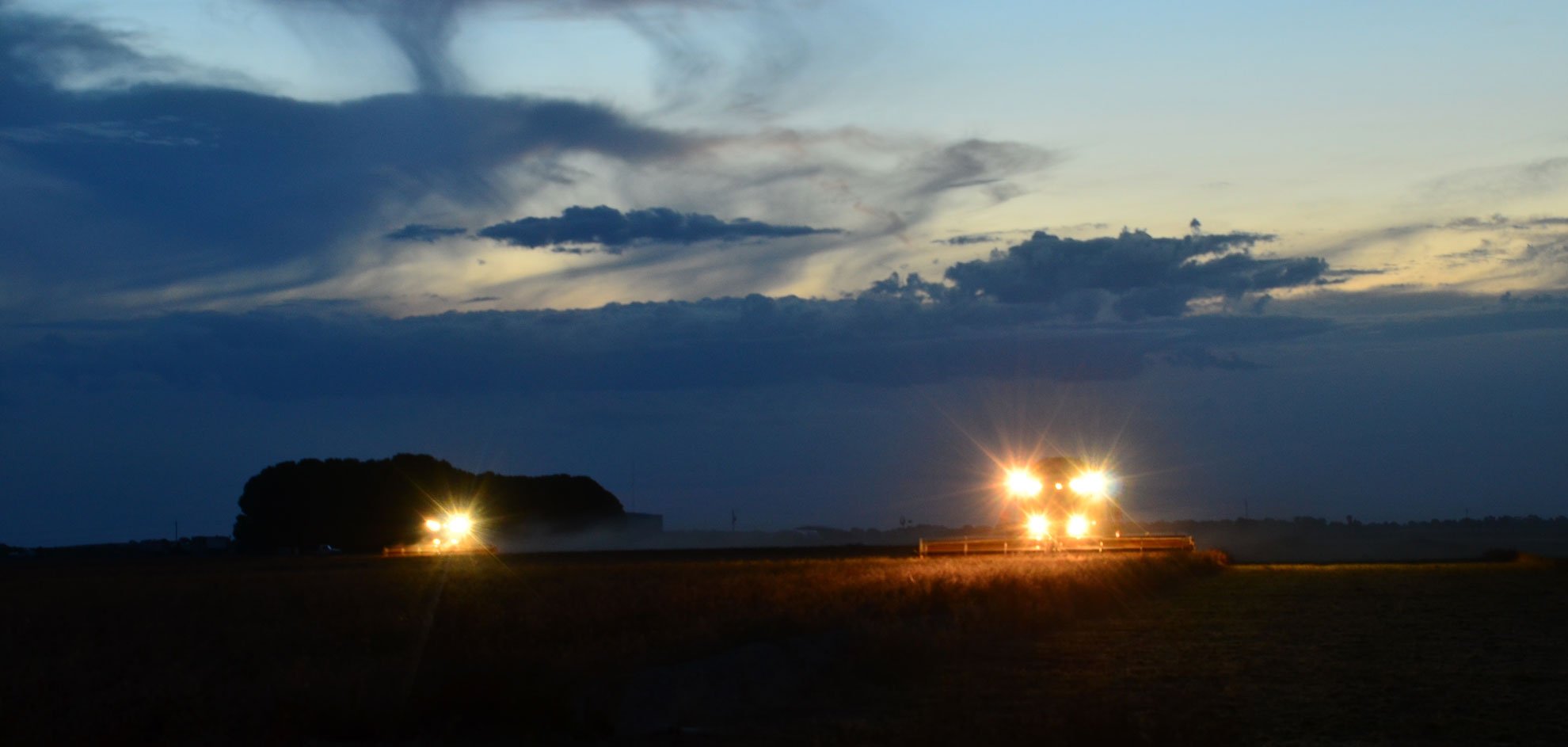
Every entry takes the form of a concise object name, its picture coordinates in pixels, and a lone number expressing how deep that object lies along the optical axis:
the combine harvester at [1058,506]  62.03
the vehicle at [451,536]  71.38
